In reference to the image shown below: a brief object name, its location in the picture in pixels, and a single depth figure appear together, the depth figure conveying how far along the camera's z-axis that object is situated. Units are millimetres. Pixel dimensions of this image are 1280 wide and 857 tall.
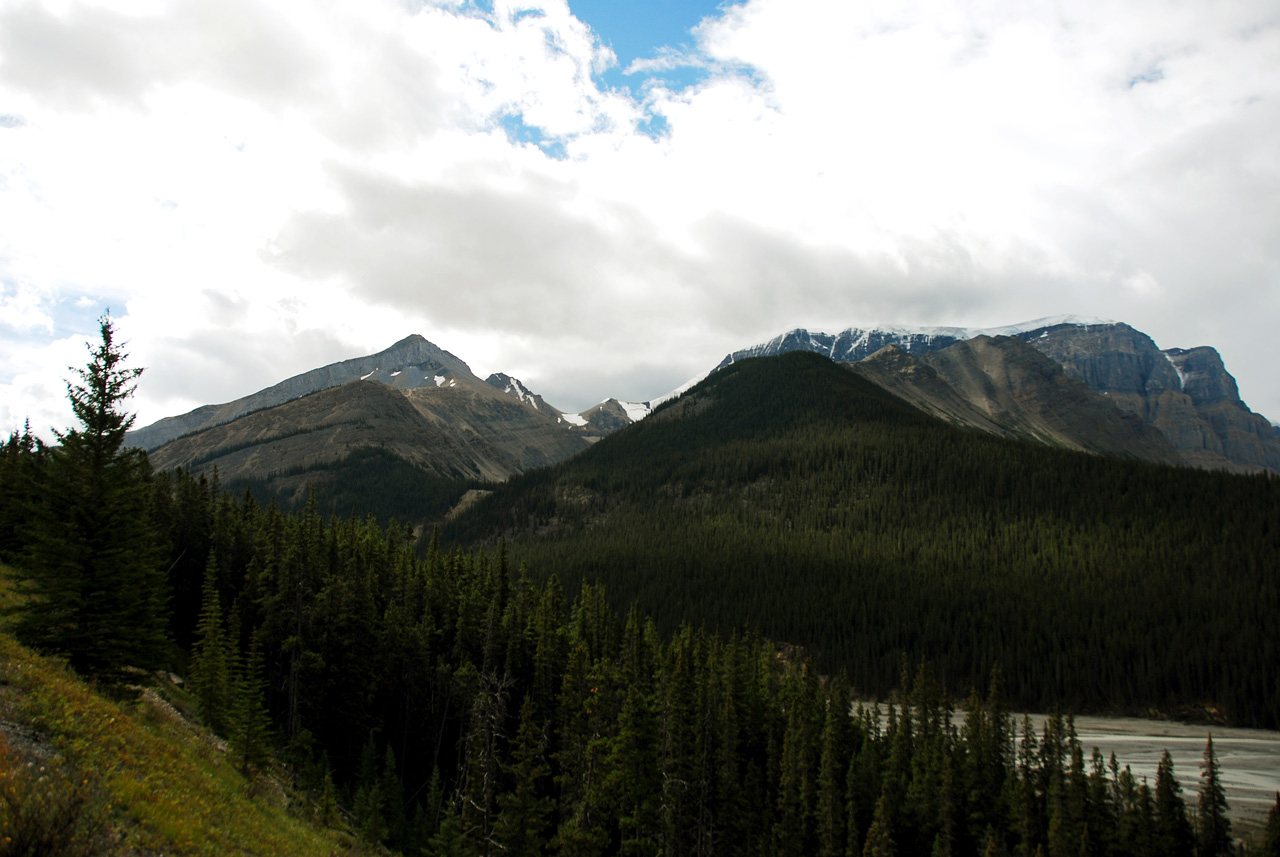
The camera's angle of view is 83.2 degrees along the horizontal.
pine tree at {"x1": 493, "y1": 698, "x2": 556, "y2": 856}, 44469
